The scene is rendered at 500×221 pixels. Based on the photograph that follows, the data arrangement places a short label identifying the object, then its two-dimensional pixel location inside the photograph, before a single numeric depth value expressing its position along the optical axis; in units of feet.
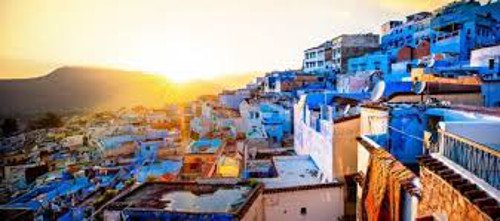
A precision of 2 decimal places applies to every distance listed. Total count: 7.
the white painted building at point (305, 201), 43.11
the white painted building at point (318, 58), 170.91
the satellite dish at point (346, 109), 54.71
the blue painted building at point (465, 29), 102.47
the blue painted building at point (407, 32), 134.42
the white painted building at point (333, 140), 45.57
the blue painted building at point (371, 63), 126.05
